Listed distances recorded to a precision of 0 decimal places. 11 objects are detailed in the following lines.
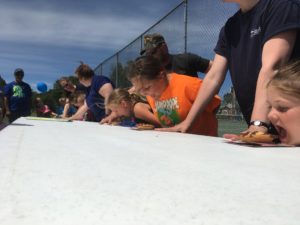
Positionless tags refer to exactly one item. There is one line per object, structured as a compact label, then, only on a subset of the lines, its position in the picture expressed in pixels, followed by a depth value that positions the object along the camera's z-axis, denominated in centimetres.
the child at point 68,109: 563
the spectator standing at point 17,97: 657
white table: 33
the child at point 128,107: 212
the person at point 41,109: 1014
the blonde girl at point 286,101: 98
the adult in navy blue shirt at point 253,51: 118
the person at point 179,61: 220
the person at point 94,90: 308
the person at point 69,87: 484
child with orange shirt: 175
